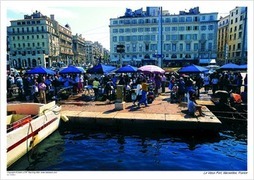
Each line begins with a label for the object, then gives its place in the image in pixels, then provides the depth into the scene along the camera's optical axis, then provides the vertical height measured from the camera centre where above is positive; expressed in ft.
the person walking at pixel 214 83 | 59.98 +0.63
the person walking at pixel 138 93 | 45.55 -1.69
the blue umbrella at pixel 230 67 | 59.91 +5.18
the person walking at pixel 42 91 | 46.66 -1.41
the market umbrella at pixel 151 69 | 54.65 +4.11
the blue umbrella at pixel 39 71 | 53.47 +3.39
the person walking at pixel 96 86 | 54.08 -0.30
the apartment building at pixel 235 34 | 209.77 +52.26
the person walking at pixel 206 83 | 64.50 +0.67
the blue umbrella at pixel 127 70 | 56.50 +3.92
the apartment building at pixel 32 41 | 264.93 +54.91
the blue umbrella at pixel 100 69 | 51.19 +3.75
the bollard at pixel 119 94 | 42.80 -1.92
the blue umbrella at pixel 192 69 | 51.97 +3.92
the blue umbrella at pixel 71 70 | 56.18 +3.83
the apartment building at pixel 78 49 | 390.67 +69.84
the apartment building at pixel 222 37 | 246.31 +58.29
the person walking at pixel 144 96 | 43.34 -2.23
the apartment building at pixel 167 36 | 240.94 +56.46
